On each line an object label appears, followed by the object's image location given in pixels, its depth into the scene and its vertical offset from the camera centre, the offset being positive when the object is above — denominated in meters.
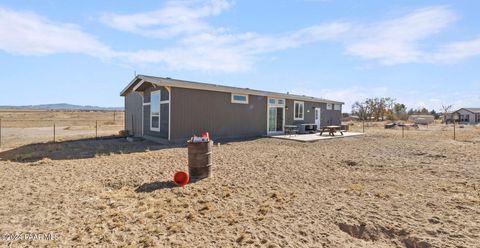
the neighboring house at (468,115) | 41.34 +1.31
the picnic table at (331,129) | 14.76 -0.52
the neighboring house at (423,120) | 31.09 +0.30
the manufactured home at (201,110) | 11.16 +0.42
